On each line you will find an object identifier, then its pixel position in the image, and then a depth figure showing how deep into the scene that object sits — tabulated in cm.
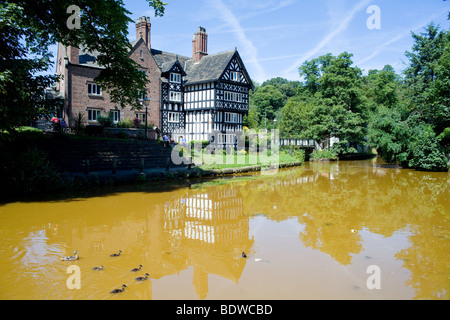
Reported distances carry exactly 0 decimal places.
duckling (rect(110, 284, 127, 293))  479
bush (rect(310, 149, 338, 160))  3553
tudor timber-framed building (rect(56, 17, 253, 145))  3444
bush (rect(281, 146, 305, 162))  3184
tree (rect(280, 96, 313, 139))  3684
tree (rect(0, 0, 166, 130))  1108
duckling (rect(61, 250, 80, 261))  602
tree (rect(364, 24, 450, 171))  2250
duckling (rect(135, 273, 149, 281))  522
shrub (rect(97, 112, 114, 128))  2777
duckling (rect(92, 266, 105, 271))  560
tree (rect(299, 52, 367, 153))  3475
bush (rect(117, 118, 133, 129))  2928
